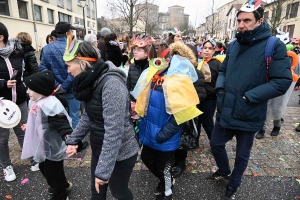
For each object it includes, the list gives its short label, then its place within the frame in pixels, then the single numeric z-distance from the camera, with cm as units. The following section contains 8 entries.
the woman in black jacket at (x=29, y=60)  400
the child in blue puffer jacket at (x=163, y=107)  203
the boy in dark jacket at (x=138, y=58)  296
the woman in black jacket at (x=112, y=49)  531
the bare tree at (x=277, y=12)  1432
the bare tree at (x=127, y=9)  1402
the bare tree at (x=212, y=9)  2188
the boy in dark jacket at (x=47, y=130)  210
